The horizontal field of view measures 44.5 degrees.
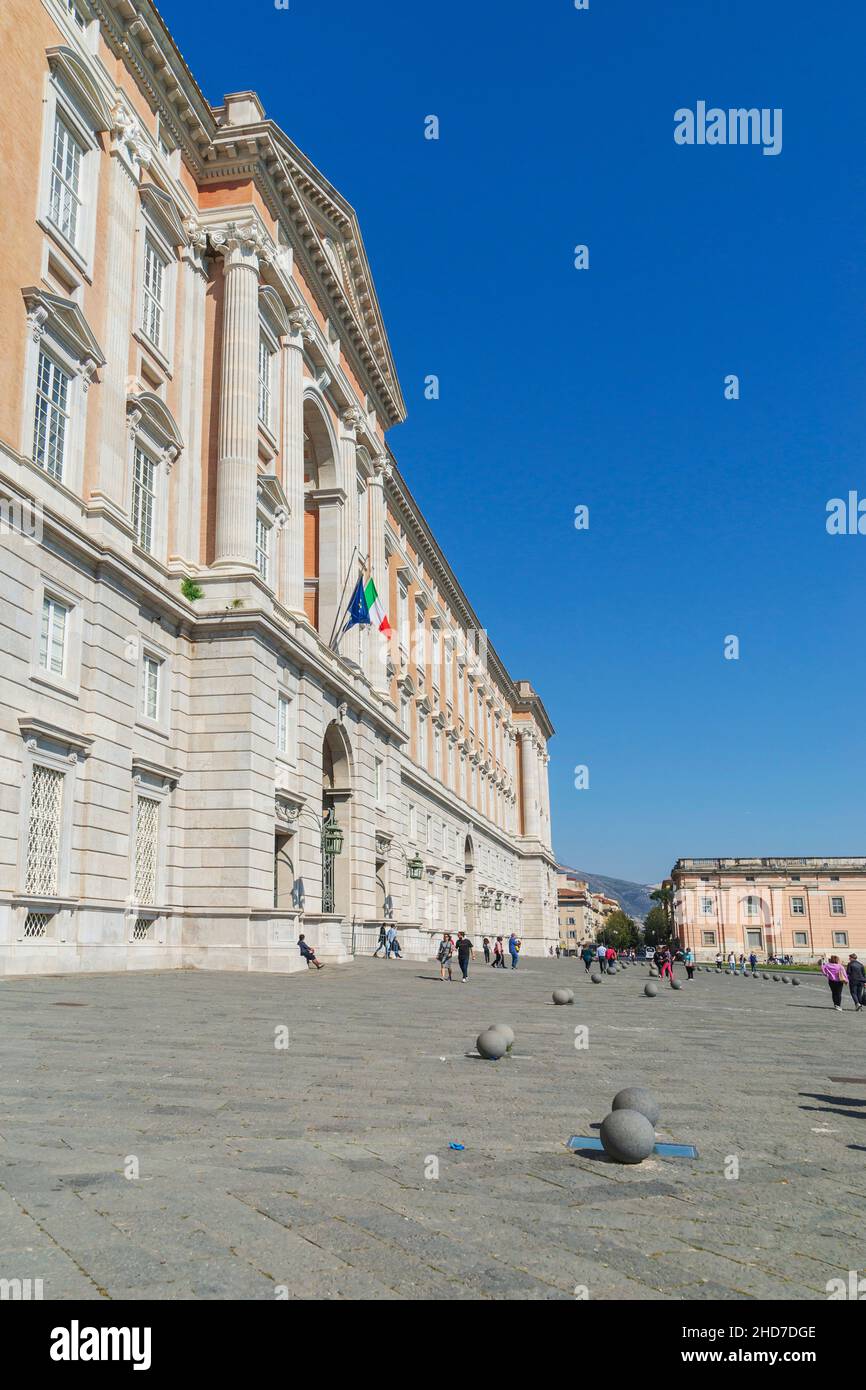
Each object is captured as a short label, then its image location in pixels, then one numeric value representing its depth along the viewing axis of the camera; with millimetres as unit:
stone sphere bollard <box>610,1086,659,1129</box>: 7480
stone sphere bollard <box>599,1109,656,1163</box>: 6727
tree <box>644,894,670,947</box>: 170425
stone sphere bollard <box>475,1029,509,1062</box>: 11391
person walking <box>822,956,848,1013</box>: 28297
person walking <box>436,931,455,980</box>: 31641
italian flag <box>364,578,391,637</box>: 36688
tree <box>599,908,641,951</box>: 180375
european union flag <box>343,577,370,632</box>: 35531
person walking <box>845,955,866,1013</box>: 28344
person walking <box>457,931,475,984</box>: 30234
